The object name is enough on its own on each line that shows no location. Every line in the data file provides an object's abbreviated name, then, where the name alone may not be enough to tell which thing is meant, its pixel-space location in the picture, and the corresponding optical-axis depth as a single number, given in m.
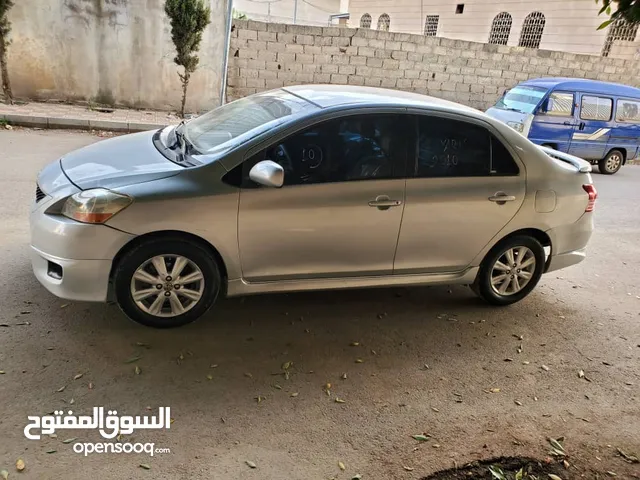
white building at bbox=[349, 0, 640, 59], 21.55
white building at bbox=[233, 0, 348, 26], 28.06
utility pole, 11.81
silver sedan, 3.27
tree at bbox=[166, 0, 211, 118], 10.91
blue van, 10.61
